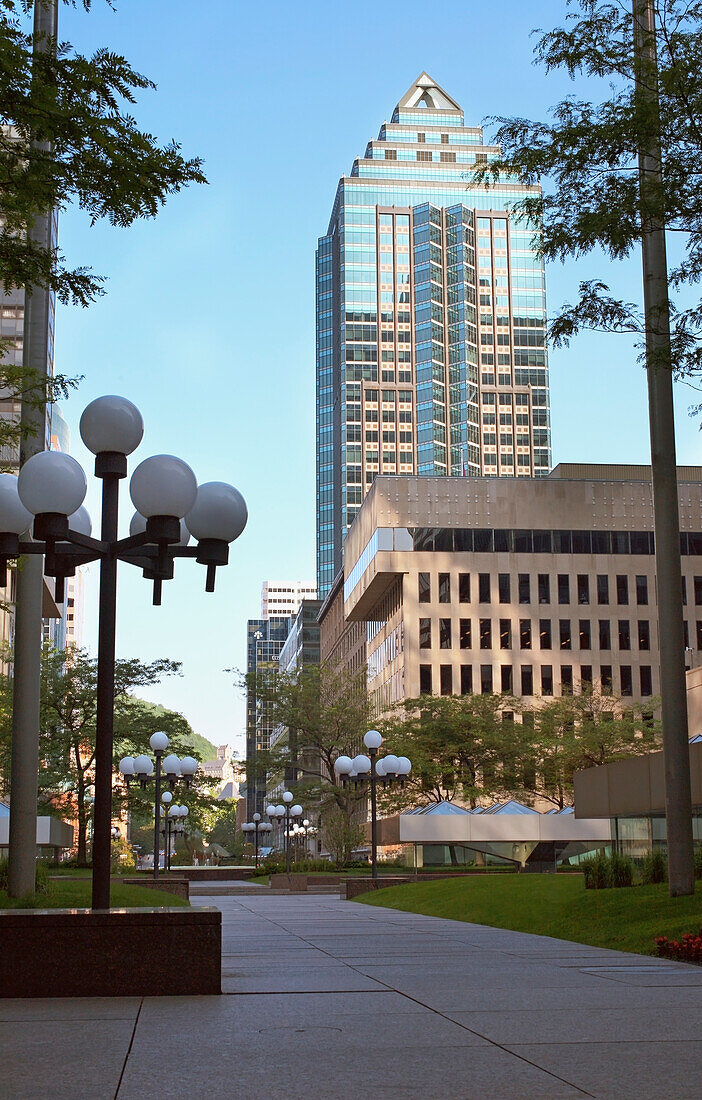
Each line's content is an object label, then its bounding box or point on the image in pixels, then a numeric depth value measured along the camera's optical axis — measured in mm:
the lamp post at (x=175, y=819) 58041
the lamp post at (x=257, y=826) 86250
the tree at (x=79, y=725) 53719
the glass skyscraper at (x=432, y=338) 191625
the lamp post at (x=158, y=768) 37344
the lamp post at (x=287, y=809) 59731
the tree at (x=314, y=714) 68875
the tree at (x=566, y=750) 68625
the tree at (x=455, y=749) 66562
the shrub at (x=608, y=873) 20875
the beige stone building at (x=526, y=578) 100875
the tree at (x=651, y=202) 17875
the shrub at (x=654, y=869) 20562
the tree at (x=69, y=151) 10469
